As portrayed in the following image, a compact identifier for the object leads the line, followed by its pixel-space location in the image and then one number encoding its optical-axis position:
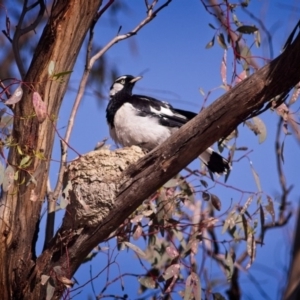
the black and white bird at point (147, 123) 8.73
